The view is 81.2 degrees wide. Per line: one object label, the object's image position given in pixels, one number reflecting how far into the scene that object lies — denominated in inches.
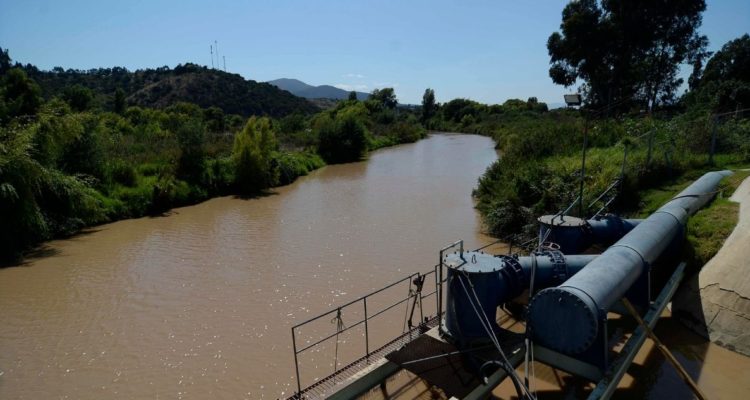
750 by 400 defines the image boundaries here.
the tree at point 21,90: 1001.3
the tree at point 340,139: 1494.8
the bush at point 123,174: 796.0
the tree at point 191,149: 899.4
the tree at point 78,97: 1576.8
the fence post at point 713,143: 525.7
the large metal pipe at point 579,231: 336.2
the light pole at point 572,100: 366.4
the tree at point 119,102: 2091.5
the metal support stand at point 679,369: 198.4
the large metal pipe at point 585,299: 198.5
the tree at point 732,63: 1090.9
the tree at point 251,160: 969.5
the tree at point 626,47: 1145.4
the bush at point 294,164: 1099.6
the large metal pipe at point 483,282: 232.7
